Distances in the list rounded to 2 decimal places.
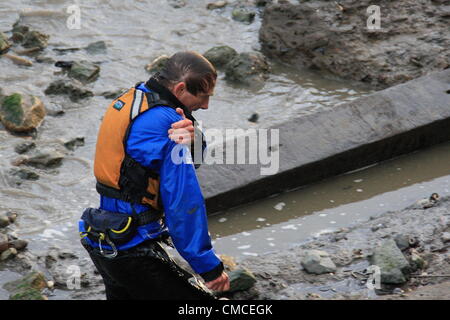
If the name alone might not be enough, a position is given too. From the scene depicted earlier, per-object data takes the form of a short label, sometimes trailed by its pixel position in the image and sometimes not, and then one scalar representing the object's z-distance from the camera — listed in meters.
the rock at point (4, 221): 12.39
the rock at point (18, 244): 11.73
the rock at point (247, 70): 18.42
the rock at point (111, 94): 17.50
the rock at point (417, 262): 10.87
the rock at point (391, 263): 10.62
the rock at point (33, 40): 19.38
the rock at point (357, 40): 18.05
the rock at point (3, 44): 18.94
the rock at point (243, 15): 21.73
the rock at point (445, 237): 11.58
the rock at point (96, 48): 19.75
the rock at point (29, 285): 10.40
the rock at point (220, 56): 19.03
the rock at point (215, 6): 22.45
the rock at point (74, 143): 15.23
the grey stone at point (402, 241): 11.44
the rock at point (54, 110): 16.55
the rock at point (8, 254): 11.45
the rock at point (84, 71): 18.11
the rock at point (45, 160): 14.41
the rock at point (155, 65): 18.78
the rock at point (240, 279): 10.40
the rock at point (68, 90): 17.25
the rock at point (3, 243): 11.49
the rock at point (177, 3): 22.56
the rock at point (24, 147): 14.81
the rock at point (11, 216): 12.65
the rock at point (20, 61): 18.66
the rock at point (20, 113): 15.55
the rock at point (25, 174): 13.95
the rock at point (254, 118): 16.59
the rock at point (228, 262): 11.00
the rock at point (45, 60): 18.89
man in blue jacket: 7.27
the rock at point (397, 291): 10.48
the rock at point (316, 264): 11.01
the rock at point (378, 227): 12.17
